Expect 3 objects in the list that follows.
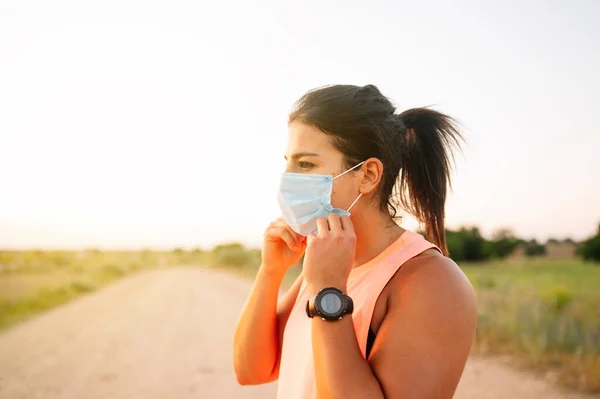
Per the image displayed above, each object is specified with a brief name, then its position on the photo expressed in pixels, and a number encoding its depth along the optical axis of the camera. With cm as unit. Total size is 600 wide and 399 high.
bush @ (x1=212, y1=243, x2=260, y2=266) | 2940
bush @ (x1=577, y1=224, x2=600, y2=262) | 4025
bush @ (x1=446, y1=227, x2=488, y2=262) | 3662
